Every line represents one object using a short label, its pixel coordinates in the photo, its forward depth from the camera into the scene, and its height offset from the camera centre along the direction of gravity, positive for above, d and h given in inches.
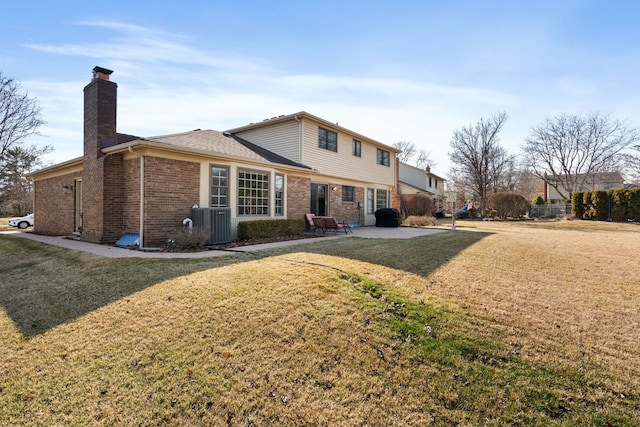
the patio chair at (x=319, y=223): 526.9 -19.5
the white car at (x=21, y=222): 858.8 -27.6
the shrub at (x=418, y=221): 772.1 -24.9
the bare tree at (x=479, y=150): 1251.8 +245.1
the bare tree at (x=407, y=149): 2166.6 +418.7
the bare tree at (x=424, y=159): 2206.0 +355.3
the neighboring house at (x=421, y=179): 1517.0 +151.1
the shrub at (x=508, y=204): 1113.4 +24.4
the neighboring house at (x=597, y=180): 1468.3 +148.6
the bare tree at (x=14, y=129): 898.7 +237.8
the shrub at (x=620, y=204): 876.6 +18.7
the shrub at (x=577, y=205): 1022.4 +19.0
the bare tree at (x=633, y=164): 1269.7 +186.7
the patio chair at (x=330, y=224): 520.4 -20.5
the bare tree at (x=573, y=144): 1353.3 +292.8
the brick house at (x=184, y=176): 378.9 +51.1
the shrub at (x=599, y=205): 929.5 +17.0
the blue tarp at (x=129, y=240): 377.4 -34.2
